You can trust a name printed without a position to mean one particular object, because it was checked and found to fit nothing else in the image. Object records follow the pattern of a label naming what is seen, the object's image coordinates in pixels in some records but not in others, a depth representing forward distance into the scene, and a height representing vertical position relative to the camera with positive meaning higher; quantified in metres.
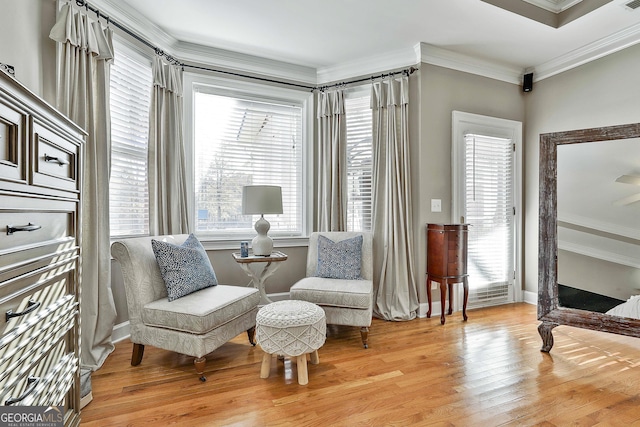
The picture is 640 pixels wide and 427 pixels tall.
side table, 3.05 -0.53
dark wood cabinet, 3.28 -0.48
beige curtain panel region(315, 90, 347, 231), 3.79 +0.48
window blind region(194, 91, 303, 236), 3.56 +0.57
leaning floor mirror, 2.35 -0.18
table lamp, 3.10 +0.02
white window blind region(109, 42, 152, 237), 2.82 +0.59
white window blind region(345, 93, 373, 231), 3.81 +0.53
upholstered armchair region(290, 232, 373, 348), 2.75 -0.65
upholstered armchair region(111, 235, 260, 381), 2.21 -0.70
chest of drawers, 0.95 -0.14
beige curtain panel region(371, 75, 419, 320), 3.48 +0.05
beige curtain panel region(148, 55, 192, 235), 3.05 +0.50
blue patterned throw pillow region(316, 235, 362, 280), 3.14 -0.47
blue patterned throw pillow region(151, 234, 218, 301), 2.43 -0.44
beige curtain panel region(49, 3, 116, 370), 2.30 +0.50
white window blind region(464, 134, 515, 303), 3.78 -0.09
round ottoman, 2.16 -0.81
